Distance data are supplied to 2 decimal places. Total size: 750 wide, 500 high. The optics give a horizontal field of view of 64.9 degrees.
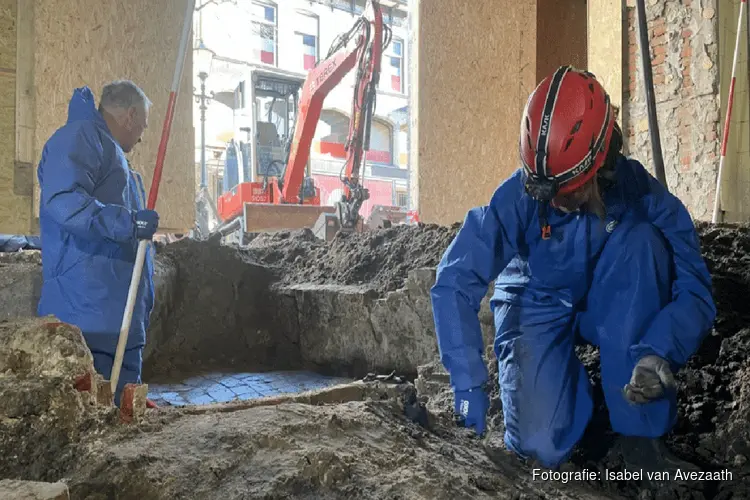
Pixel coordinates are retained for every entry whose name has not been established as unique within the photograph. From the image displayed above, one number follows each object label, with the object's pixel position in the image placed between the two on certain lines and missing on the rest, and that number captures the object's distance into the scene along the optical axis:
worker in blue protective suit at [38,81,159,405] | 2.67
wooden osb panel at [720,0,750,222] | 4.73
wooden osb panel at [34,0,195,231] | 3.90
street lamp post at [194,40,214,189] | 15.71
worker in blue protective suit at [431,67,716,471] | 2.17
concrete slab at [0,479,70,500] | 1.30
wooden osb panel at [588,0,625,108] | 5.38
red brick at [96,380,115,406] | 2.06
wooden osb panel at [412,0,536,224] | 6.07
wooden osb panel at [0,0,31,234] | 3.75
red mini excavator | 7.11
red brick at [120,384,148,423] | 2.06
